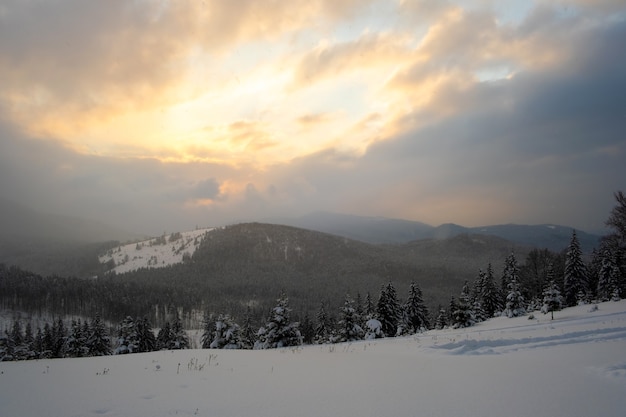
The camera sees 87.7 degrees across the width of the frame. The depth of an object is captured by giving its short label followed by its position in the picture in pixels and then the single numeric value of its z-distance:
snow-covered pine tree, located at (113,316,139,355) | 42.12
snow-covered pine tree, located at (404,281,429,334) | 45.16
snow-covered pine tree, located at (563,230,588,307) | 46.78
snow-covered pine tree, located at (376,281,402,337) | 39.78
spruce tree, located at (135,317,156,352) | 45.91
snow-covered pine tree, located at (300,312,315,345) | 57.69
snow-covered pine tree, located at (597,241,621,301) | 44.34
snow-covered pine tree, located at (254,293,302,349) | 28.50
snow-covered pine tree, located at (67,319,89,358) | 41.62
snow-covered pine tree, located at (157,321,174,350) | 47.44
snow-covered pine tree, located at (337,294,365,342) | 35.62
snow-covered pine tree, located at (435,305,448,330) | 51.78
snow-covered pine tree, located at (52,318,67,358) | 50.72
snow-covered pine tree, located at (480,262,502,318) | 54.41
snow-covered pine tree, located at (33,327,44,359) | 48.35
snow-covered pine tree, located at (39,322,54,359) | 51.86
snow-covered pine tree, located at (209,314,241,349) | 34.31
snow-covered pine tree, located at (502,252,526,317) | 43.41
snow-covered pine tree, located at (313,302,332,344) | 48.44
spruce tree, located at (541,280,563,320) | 35.66
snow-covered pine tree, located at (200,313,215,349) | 51.84
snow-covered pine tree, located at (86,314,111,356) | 42.78
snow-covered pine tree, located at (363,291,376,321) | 42.66
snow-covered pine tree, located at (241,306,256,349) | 49.76
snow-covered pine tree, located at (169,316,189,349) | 45.66
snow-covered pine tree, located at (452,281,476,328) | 41.03
